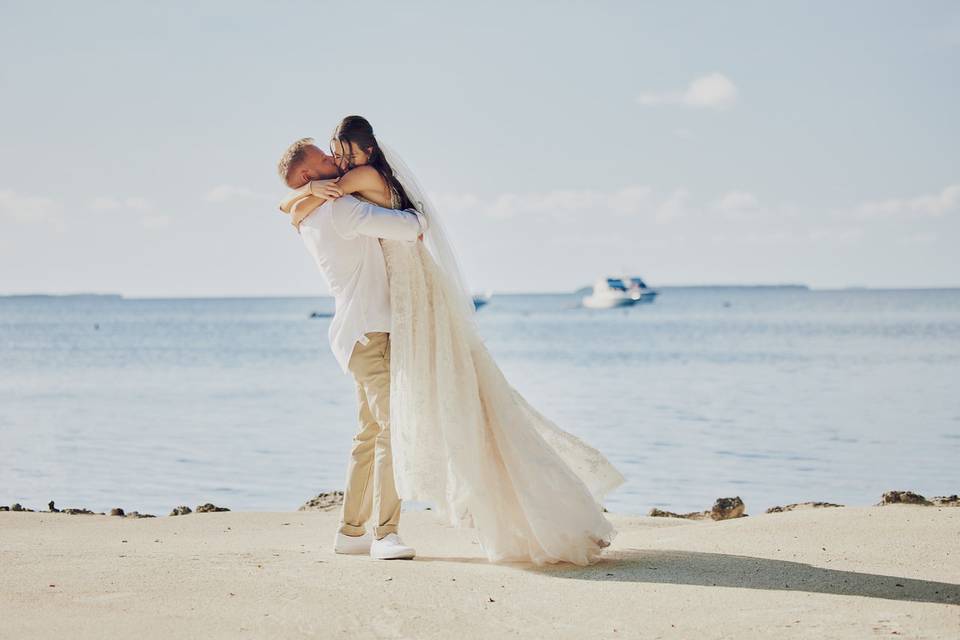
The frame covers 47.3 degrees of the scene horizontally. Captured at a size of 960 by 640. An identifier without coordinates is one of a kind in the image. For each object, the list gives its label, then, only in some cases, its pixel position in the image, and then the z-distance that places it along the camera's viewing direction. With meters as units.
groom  5.90
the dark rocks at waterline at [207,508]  8.93
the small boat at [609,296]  120.91
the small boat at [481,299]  115.57
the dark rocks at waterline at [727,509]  8.38
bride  5.78
